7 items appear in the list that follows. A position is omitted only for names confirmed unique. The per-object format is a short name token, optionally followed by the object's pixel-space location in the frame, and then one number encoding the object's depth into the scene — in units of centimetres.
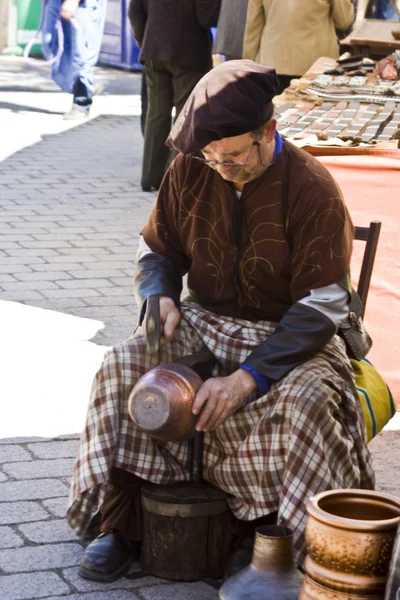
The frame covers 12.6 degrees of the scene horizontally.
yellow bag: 531
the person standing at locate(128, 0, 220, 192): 1223
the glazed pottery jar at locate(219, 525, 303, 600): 424
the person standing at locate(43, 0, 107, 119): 1740
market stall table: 696
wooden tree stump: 493
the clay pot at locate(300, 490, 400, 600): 354
